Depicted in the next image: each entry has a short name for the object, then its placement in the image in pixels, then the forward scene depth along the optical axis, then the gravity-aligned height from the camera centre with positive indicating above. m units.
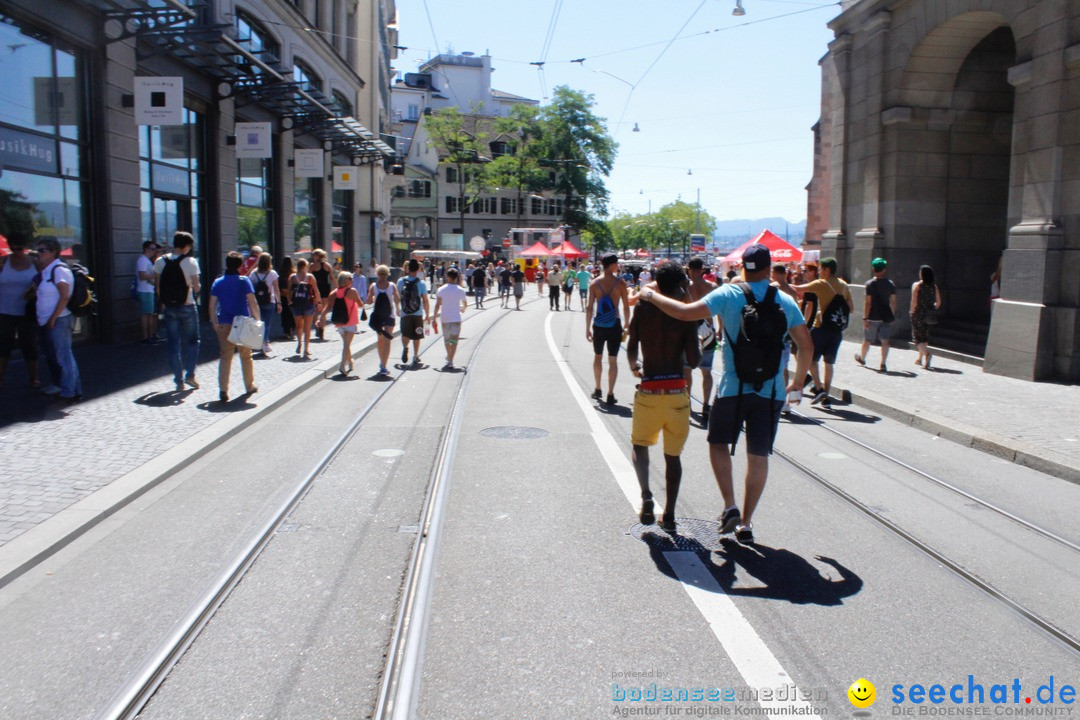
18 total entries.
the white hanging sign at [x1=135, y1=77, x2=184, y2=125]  14.92 +2.61
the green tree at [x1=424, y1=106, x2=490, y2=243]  74.94 +9.77
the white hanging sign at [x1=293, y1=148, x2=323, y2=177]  25.39 +2.80
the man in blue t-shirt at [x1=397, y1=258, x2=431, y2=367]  14.29 -0.65
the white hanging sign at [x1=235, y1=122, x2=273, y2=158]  20.44 +2.79
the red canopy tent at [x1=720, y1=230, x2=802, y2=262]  24.62 +0.56
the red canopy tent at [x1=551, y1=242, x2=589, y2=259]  50.22 +0.91
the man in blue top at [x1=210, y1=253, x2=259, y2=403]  10.37 -0.47
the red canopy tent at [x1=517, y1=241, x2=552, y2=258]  51.47 +0.84
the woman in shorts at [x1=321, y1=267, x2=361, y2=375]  13.63 -0.71
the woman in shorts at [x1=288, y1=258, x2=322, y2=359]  15.16 -0.57
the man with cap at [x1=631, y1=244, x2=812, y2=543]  5.50 -0.79
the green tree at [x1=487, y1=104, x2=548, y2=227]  78.38 +9.31
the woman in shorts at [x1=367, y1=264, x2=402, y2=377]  13.77 -0.72
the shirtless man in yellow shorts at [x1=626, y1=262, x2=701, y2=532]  5.78 -0.69
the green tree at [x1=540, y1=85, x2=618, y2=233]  78.69 +10.11
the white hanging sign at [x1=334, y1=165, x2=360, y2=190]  31.45 +2.99
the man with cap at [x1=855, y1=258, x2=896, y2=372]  13.33 -0.54
